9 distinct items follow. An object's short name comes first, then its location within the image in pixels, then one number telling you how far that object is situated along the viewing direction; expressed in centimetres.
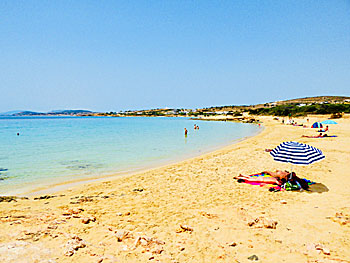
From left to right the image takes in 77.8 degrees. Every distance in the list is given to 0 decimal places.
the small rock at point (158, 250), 411
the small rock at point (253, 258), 392
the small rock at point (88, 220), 528
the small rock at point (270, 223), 499
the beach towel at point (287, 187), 751
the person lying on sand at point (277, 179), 766
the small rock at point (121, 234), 450
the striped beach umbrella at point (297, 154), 681
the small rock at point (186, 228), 496
